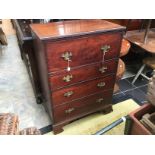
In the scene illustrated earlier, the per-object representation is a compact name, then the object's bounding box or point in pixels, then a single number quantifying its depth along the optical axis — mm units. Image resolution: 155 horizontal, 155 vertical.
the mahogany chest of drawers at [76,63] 1137
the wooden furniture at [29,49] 1453
